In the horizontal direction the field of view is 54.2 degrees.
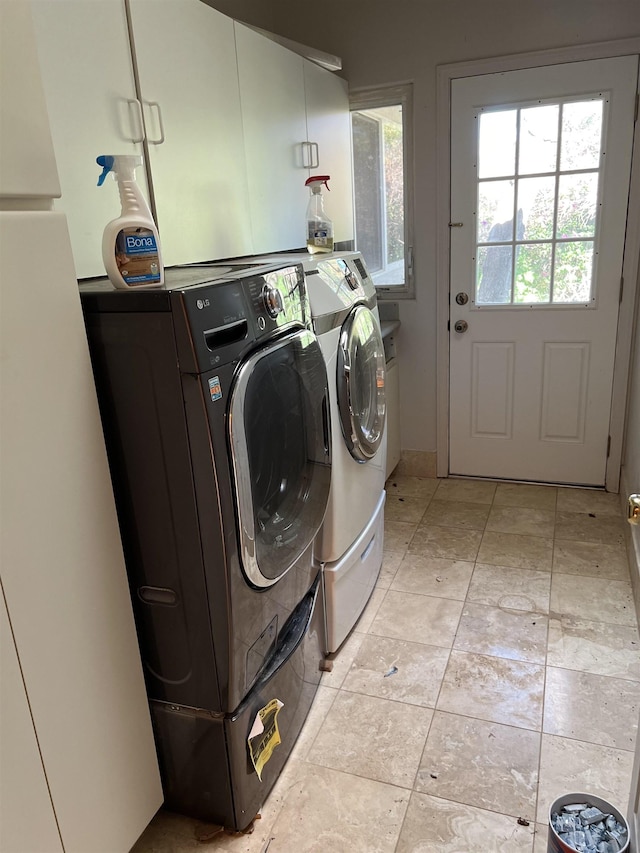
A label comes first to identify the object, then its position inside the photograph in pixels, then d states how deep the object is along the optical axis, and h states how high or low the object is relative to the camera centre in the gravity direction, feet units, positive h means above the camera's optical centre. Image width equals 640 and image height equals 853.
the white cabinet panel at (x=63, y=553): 3.27 -1.70
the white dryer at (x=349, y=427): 5.91 -1.98
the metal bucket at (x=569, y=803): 3.88 -3.71
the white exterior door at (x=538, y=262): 8.89 -0.67
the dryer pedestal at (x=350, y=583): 6.30 -3.67
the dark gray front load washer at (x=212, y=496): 3.80 -1.70
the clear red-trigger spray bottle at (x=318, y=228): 7.47 +0.02
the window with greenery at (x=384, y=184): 9.87 +0.66
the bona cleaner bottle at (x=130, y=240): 3.89 +0.01
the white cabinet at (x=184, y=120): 4.48 +1.03
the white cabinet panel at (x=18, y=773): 3.28 -2.72
